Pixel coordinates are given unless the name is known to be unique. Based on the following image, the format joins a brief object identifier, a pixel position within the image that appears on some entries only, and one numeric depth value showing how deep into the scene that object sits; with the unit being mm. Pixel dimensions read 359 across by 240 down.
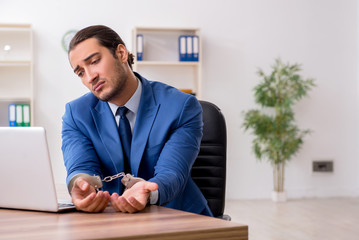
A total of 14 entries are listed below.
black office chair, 1864
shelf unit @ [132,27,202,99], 5203
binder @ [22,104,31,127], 4707
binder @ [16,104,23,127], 4684
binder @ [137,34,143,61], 4930
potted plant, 5113
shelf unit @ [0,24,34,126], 4867
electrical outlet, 5609
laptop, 1115
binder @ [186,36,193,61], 4984
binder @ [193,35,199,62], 4988
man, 1492
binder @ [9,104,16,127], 4656
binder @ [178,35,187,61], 4996
